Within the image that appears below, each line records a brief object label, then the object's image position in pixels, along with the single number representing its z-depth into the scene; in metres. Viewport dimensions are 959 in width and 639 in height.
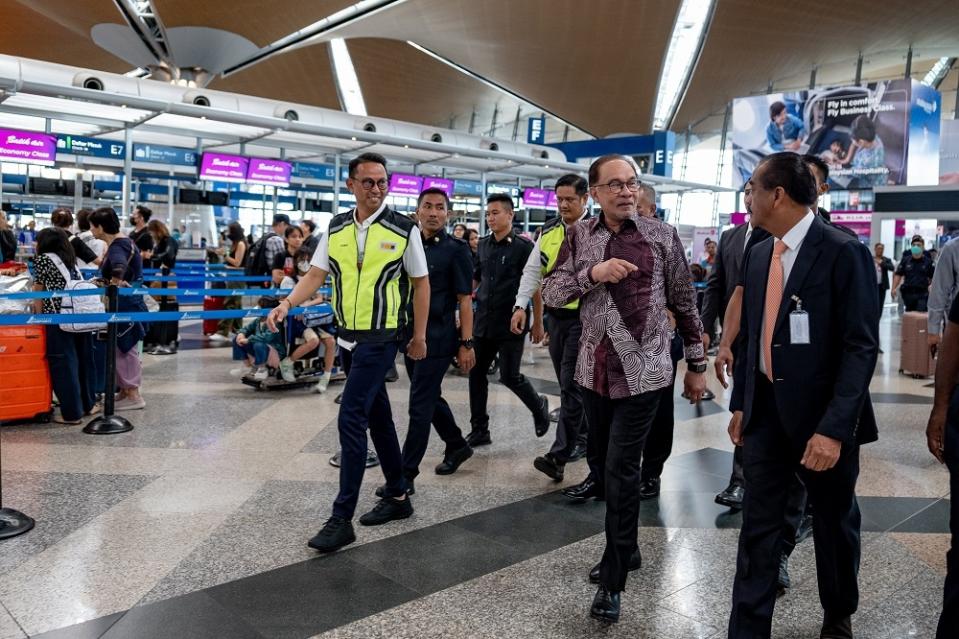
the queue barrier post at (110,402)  5.55
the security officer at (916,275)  11.70
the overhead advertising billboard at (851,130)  23.08
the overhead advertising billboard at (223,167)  16.47
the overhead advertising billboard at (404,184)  19.75
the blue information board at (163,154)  16.86
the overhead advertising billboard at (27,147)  13.63
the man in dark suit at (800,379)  2.17
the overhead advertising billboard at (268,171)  17.19
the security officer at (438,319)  4.13
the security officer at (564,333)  4.45
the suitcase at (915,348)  9.39
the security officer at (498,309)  5.13
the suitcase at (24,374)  5.59
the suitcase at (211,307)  11.54
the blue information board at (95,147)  14.88
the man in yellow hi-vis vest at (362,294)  3.44
